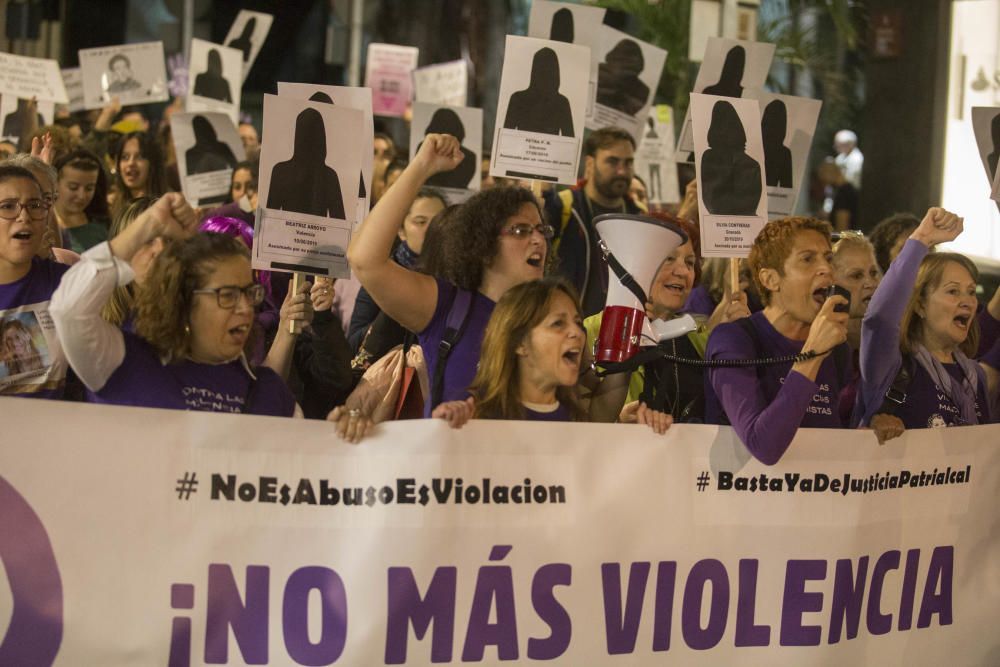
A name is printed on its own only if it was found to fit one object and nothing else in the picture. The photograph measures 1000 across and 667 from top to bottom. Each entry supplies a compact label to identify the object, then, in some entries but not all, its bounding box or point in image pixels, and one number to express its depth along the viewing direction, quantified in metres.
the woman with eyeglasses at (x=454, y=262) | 7.32
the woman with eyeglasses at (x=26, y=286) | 7.43
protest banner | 6.74
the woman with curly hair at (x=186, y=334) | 6.90
